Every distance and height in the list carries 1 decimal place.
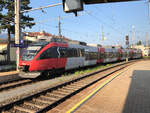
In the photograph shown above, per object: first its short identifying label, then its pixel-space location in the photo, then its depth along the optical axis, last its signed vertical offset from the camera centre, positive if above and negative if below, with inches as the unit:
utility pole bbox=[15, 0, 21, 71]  489.7 +100.3
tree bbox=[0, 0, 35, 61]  817.5 +221.0
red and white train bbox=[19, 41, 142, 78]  390.0 -10.7
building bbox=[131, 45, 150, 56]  2569.6 +33.5
